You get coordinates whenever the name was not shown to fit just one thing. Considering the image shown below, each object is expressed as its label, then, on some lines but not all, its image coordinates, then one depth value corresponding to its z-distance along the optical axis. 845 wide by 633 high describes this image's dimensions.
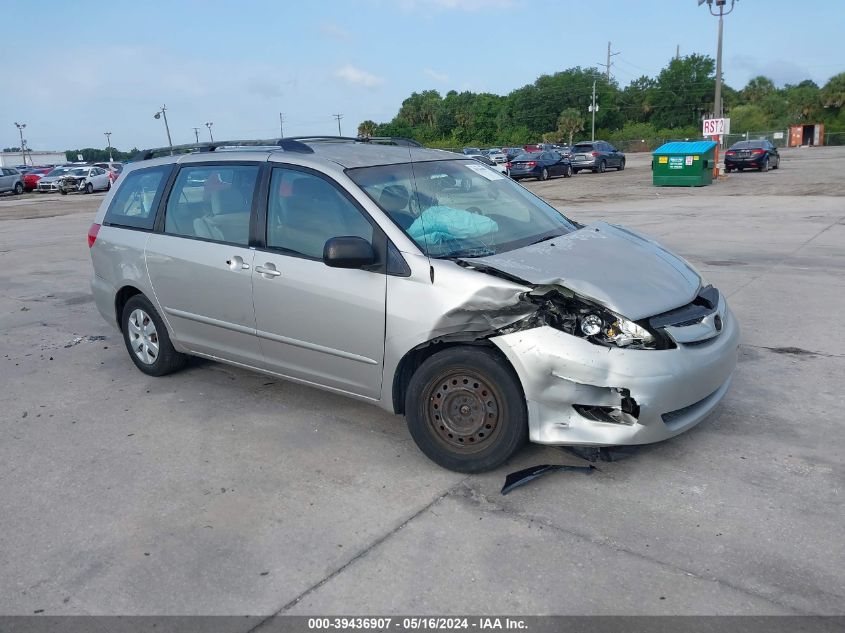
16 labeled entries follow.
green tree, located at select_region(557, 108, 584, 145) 91.00
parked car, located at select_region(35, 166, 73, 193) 37.69
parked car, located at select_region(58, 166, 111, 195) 37.19
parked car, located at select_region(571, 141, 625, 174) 36.53
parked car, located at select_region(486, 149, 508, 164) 38.54
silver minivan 3.68
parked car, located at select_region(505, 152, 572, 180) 32.56
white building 109.02
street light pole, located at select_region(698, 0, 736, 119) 29.55
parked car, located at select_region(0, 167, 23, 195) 37.58
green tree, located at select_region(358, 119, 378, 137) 93.12
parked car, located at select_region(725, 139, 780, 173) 31.40
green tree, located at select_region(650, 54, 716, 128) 91.75
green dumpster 24.42
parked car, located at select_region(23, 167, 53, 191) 40.31
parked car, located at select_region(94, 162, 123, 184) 38.56
